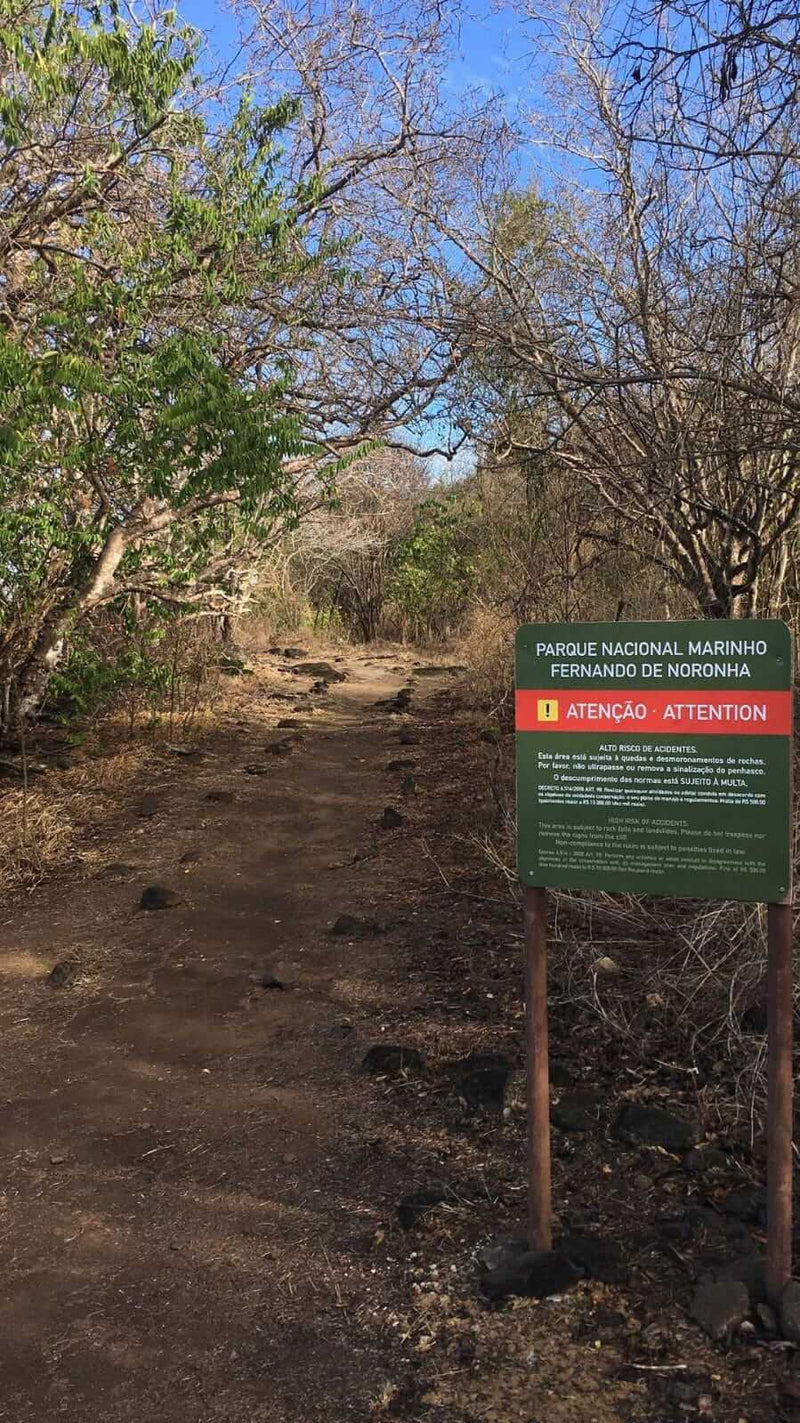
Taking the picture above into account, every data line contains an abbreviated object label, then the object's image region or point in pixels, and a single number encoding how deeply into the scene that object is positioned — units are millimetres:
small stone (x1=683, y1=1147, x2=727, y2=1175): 3387
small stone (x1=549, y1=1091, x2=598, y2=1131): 3742
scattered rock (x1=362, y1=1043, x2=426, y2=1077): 4371
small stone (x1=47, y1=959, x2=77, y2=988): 5577
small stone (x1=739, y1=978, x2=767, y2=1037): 4102
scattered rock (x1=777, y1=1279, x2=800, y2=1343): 2600
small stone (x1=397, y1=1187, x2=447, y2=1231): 3312
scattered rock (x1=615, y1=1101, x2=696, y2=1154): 3523
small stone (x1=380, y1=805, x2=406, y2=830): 8391
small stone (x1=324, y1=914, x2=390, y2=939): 6125
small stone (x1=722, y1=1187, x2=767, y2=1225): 3125
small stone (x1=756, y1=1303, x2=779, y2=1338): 2635
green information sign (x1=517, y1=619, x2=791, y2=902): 2650
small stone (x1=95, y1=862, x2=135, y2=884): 7426
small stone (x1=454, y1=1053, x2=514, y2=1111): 3996
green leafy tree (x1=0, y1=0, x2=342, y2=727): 6008
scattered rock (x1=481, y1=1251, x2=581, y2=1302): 2898
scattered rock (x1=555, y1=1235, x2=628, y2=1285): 2934
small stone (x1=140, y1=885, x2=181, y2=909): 6766
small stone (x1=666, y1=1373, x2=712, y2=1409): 2451
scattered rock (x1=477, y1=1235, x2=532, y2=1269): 3039
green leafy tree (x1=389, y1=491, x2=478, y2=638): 24078
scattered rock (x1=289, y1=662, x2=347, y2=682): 18703
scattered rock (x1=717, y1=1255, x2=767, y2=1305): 2738
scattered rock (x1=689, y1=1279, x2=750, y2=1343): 2637
